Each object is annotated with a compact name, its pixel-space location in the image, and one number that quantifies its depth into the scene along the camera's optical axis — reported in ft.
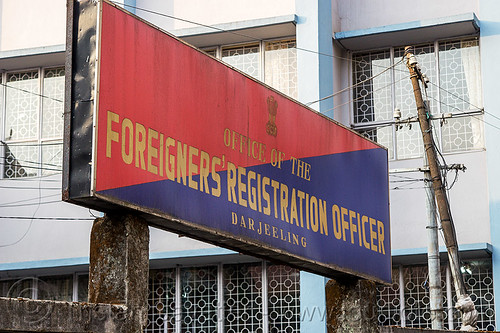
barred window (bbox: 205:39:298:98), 66.80
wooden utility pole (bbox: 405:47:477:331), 55.77
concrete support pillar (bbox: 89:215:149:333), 25.21
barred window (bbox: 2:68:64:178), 70.38
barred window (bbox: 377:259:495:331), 61.57
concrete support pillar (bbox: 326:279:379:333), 36.29
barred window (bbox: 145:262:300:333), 64.49
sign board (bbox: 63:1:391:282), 25.02
